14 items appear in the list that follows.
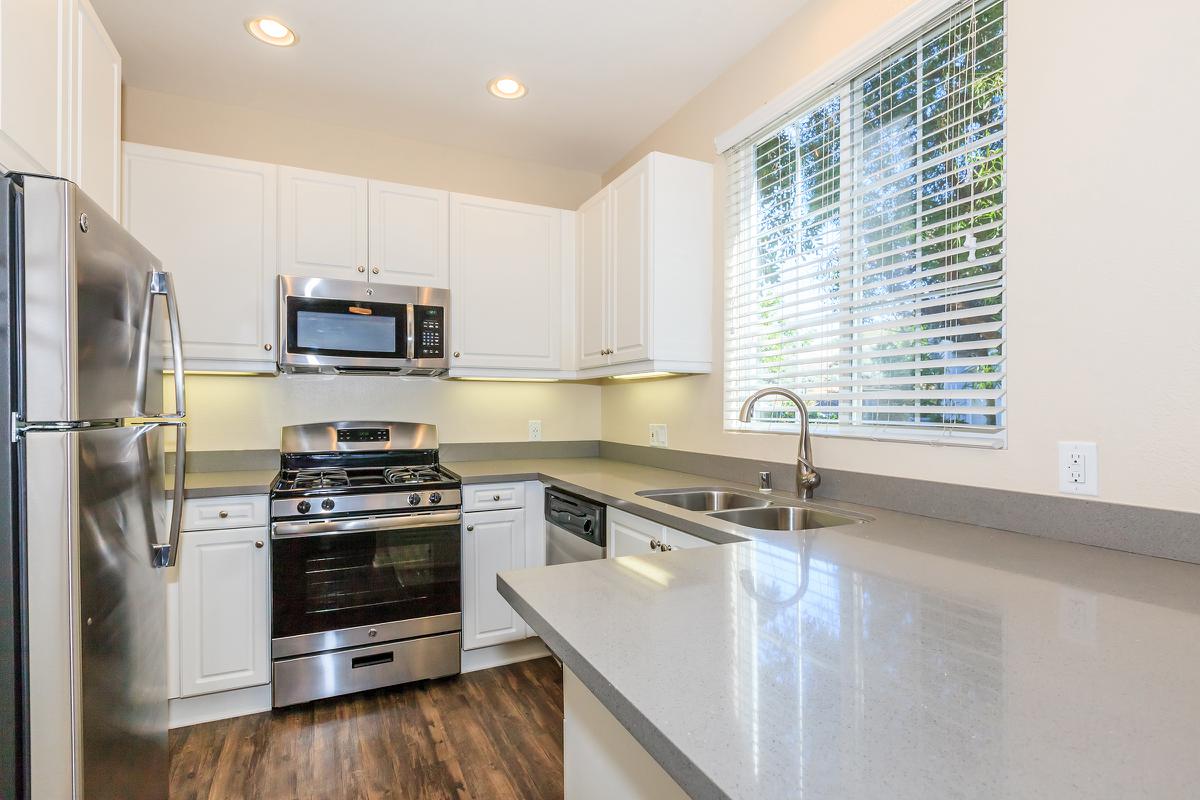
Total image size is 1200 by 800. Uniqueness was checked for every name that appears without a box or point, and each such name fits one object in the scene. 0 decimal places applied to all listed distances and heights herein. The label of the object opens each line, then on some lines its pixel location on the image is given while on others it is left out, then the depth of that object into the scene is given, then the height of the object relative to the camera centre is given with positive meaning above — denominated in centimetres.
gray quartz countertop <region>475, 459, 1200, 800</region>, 52 -33
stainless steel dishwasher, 225 -53
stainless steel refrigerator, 105 -17
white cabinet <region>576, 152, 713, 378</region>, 246 +57
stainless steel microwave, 249 +32
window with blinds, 152 +47
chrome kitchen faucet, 191 -19
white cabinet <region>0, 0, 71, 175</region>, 118 +70
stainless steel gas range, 224 -72
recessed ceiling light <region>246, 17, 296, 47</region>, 213 +137
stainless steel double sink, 183 -37
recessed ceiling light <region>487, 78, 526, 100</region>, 253 +137
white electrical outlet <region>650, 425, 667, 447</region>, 288 -18
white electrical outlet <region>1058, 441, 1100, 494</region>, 128 -15
